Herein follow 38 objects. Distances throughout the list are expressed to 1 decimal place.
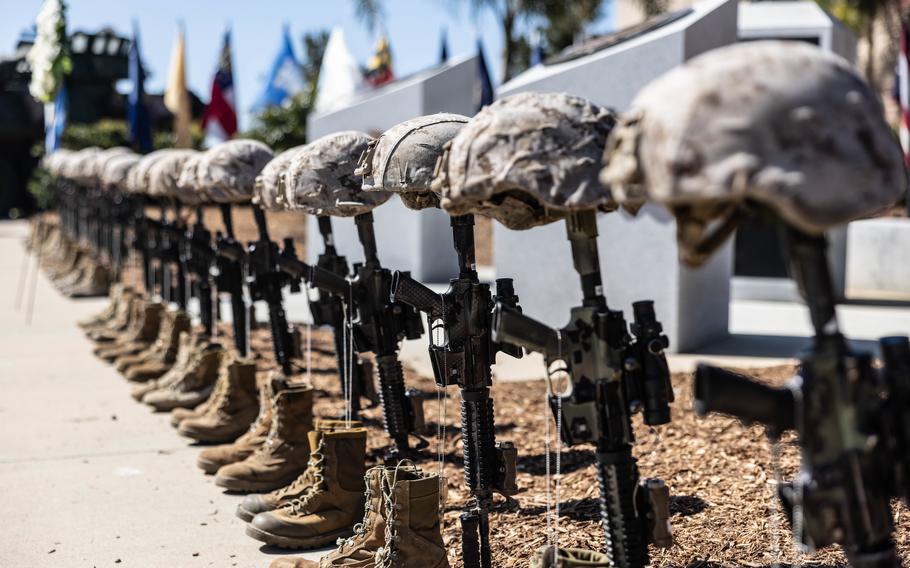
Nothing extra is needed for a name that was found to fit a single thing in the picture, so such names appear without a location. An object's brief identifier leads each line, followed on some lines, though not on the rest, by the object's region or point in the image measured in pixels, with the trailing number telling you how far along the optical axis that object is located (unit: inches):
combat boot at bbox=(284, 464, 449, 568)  150.9
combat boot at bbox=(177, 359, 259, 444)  261.1
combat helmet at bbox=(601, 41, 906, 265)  89.7
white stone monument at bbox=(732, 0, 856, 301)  484.4
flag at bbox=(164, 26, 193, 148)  791.1
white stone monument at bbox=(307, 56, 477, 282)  526.9
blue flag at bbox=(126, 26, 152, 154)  784.9
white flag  872.3
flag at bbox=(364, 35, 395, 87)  938.1
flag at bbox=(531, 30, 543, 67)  883.1
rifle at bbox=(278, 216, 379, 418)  245.6
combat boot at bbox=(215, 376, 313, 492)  214.5
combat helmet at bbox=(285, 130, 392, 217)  207.2
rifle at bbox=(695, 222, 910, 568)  100.1
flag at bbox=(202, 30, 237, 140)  782.5
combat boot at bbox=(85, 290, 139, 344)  437.7
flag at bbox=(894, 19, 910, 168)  528.4
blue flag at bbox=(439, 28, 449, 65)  1038.1
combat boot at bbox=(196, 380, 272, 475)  231.0
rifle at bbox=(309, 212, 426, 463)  217.3
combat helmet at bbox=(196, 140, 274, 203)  283.6
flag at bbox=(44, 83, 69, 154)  673.0
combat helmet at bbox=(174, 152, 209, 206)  294.0
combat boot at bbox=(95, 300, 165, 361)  392.8
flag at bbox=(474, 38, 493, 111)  594.9
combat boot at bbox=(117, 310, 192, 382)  351.6
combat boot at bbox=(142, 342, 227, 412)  298.8
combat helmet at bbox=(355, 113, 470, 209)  165.8
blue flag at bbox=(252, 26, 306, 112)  959.0
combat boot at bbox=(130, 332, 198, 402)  319.0
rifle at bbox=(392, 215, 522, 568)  173.2
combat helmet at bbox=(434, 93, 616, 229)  121.6
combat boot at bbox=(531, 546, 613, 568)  131.0
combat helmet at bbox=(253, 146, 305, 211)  230.8
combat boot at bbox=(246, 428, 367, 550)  184.7
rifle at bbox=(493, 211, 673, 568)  126.6
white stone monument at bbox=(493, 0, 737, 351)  349.4
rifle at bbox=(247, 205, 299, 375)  304.8
